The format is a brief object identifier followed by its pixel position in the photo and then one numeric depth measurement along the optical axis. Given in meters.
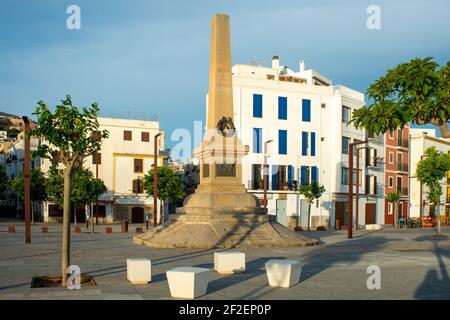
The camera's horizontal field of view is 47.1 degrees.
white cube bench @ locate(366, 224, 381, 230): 45.78
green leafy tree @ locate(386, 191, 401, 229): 49.88
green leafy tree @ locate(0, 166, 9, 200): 52.00
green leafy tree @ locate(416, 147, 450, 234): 38.69
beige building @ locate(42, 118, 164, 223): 57.44
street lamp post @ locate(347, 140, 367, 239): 31.67
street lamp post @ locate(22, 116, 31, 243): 24.20
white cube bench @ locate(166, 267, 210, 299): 10.58
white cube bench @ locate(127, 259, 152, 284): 12.48
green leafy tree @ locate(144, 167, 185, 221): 50.72
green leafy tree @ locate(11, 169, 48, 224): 49.48
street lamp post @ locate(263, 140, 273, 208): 43.34
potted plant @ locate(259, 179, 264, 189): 48.09
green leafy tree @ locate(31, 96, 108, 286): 12.53
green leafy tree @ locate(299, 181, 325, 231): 44.91
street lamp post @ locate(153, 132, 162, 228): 36.69
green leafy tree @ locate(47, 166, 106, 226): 38.03
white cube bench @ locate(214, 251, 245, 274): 14.40
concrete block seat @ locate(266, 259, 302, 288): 12.10
